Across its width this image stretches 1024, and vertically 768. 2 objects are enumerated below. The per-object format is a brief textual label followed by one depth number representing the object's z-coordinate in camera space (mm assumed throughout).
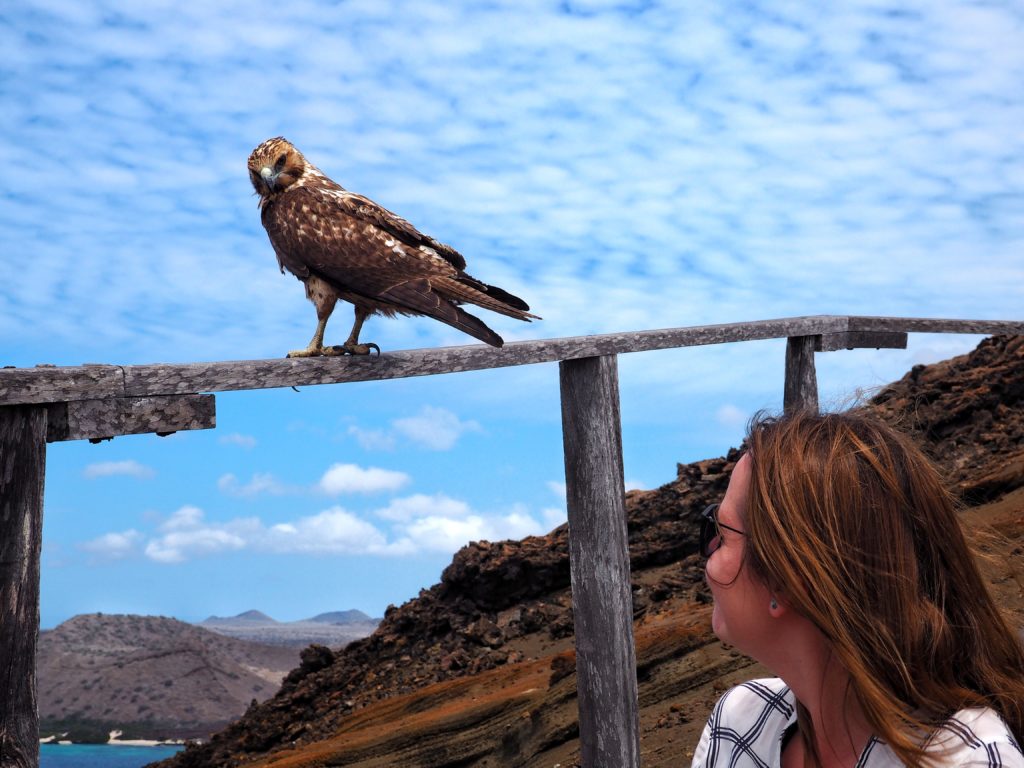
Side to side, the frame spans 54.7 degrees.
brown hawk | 4668
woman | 1694
